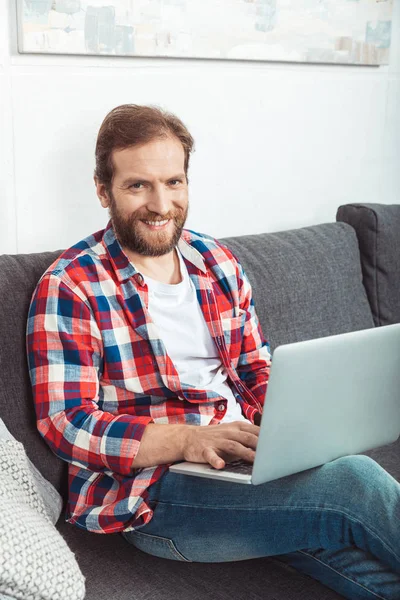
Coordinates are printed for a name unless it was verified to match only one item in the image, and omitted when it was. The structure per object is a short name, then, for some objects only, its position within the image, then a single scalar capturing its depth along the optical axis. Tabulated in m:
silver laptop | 2.05
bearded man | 2.17
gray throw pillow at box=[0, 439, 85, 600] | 1.94
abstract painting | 2.52
